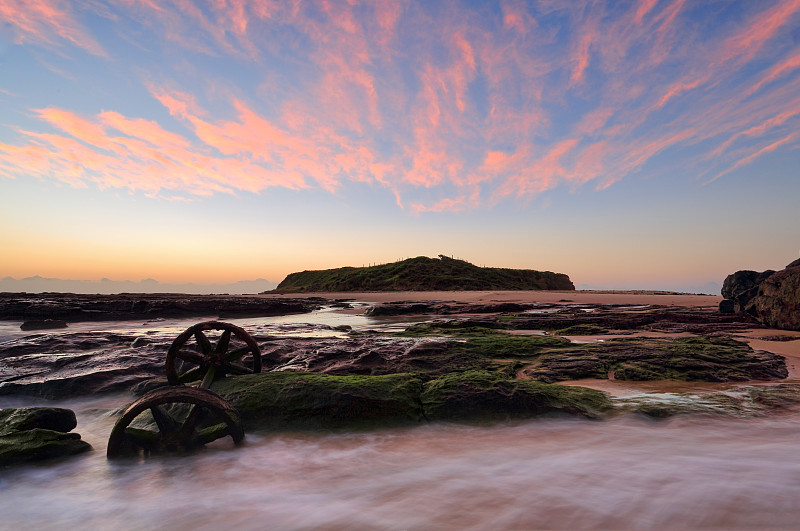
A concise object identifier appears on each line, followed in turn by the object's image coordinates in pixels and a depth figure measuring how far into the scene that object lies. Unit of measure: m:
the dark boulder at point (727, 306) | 14.98
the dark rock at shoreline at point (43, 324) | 16.97
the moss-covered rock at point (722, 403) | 4.77
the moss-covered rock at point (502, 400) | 4.95
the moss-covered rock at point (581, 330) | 11.66
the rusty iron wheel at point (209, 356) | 5.77
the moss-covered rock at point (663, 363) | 6.28
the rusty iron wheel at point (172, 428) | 4.00
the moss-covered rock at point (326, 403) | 4.92
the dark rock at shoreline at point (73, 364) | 6.66
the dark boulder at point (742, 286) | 13.57
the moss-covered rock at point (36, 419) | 4.37
